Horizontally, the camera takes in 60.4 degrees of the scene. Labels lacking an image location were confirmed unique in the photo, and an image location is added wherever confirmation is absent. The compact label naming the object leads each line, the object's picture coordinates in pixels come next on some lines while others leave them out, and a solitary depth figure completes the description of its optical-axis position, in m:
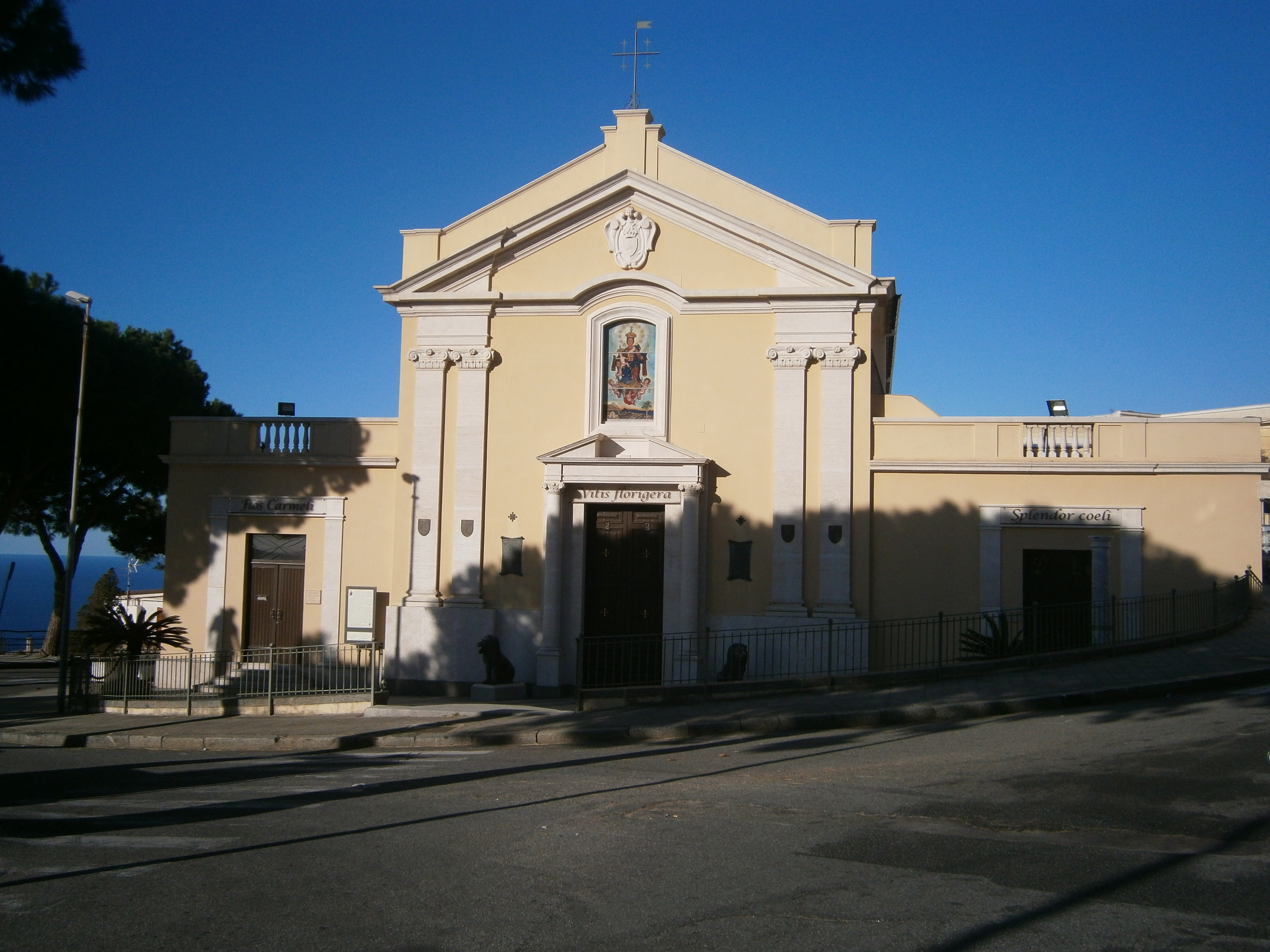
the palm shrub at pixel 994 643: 16.94
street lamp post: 17.88
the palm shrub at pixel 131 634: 19.27
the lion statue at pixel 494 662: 18.53
